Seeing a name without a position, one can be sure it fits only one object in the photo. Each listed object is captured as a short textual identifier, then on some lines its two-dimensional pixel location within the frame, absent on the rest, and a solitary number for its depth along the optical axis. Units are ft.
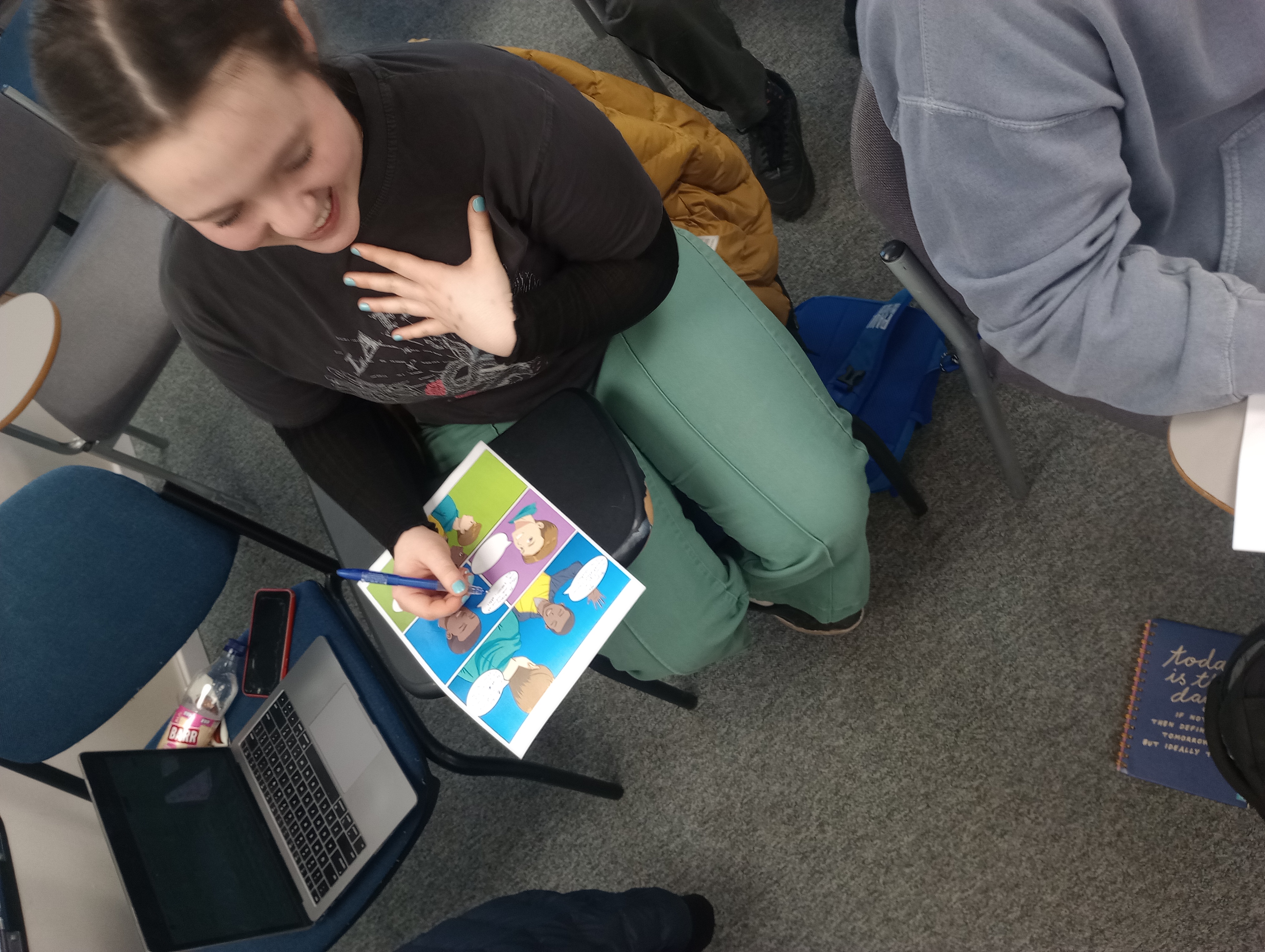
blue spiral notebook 3.73
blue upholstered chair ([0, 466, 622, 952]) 3.40
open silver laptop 3.13
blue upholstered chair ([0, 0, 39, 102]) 5.55
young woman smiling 1.72
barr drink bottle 3.84
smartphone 3.86
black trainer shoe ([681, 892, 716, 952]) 4.01
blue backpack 4.43
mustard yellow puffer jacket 4.01
